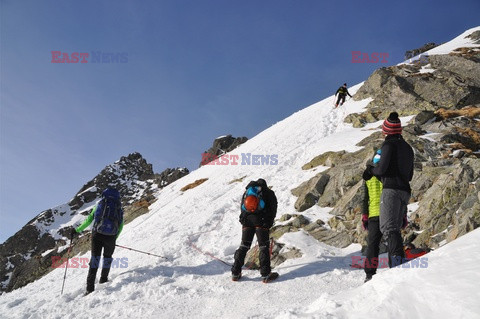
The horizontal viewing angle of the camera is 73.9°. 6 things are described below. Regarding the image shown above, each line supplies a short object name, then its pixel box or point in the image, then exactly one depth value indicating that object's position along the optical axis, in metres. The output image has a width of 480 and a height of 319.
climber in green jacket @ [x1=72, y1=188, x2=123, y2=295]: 8.12
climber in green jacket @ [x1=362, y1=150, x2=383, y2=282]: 5.33
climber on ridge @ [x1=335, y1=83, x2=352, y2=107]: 29.79
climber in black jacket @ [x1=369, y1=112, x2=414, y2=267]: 4.74
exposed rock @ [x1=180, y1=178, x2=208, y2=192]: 23.28
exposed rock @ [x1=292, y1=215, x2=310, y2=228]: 9.67
